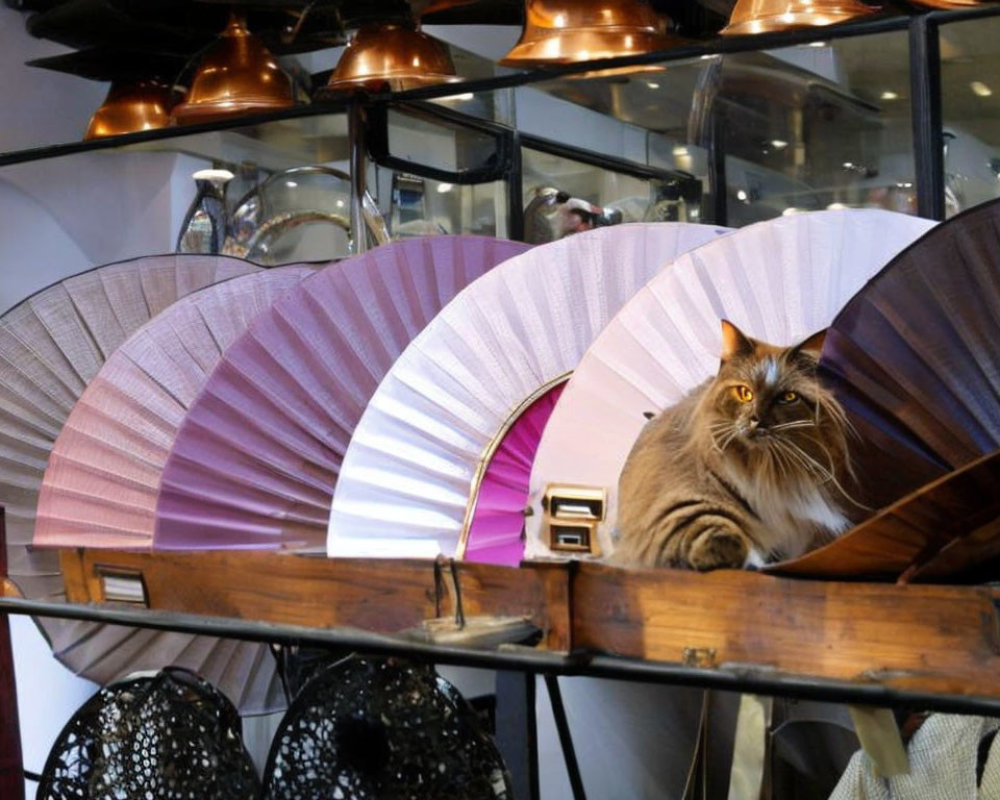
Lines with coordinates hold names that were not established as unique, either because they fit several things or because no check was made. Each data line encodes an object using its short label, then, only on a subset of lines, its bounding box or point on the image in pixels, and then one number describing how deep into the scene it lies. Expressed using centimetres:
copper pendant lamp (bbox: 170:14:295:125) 491
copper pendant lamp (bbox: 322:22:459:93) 458
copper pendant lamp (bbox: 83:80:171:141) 574
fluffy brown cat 288
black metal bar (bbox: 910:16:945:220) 382
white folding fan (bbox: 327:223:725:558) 348
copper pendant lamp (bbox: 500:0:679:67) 422
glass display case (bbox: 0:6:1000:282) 417
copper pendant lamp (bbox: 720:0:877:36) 404
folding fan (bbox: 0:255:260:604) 433
